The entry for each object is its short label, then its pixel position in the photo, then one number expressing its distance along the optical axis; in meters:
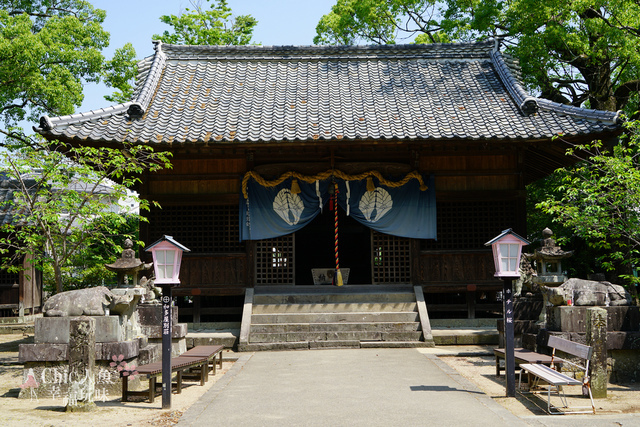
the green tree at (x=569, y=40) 15.92
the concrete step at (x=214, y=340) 13.14
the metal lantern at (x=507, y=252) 8.23
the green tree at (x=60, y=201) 10.62
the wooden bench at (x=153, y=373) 8.08
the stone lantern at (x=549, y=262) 10.86
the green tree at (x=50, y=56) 17.20
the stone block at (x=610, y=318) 9.35
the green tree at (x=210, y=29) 26.77
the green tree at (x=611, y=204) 9.69
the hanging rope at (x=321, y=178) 14.86
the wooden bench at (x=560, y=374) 7.24
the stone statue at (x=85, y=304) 8.92
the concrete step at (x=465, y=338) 13.33
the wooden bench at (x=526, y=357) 8.44
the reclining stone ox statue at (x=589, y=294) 9.48
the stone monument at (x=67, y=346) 8.80
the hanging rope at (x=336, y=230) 14.82
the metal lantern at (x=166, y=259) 7.89
